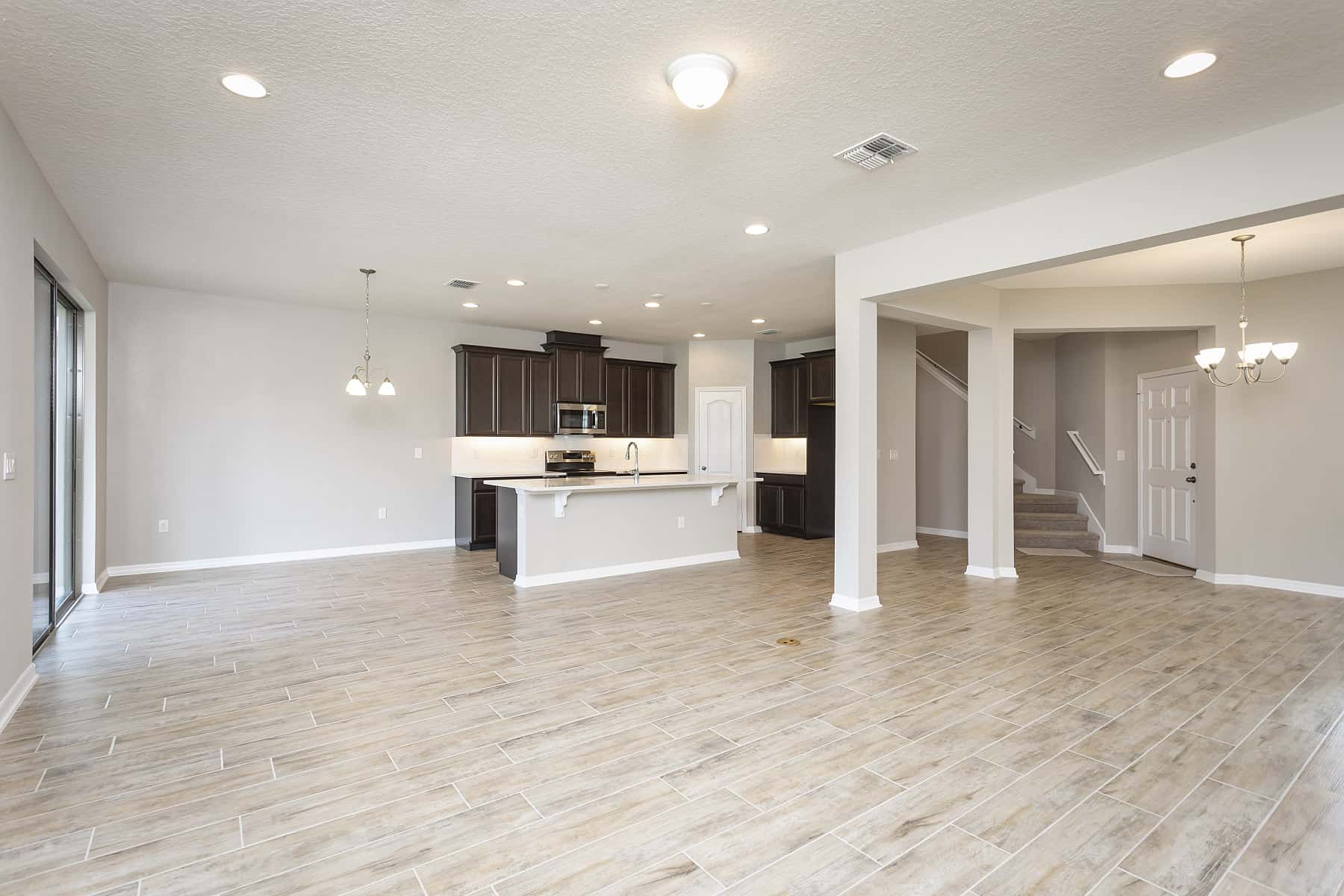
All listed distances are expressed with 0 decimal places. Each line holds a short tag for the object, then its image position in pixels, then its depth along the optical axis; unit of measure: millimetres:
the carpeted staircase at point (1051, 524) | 7910
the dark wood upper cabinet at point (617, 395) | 9023
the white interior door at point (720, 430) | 9516
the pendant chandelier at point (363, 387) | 5613
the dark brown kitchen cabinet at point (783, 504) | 9031
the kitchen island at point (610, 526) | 5852
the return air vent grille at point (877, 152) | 3158
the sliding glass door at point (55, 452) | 4102
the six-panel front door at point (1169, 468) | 6762
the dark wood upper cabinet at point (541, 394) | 8289
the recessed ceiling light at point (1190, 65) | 2453
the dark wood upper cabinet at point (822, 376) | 8695
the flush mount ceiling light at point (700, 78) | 2467
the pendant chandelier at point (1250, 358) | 5148
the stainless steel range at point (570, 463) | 8531
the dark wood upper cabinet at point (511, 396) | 8047
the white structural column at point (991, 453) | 6223
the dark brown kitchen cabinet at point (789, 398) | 9258
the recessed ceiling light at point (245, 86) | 2602
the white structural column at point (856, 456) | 4996
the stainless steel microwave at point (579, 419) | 8477
